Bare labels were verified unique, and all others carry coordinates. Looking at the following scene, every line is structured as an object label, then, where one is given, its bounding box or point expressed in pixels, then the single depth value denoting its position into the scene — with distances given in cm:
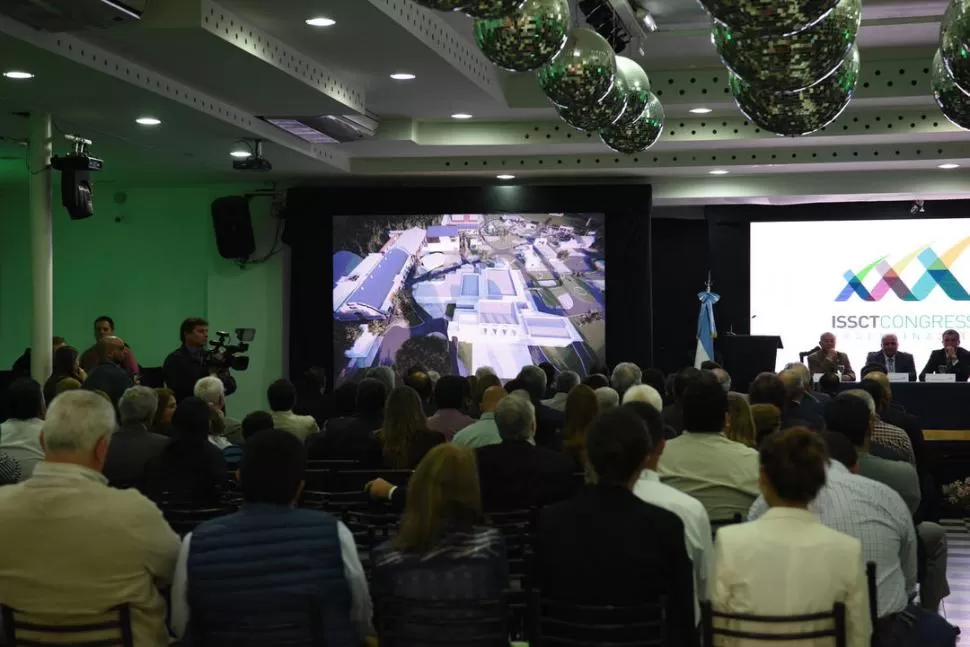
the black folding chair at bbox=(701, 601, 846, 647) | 325
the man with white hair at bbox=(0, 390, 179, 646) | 331
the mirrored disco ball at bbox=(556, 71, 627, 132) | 545
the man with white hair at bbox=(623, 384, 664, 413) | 570
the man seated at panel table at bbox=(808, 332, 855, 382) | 1347
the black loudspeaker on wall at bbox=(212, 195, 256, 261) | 1477
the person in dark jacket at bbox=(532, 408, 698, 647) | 343
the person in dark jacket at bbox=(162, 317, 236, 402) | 970
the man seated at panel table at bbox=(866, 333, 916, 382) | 1364
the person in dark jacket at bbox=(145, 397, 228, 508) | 559
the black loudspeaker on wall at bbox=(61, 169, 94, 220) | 962
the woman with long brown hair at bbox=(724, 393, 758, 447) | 579
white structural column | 936
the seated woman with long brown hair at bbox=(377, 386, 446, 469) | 619
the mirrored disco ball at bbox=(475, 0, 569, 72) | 444
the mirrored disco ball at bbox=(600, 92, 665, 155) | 636
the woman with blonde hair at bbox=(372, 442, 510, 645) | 338
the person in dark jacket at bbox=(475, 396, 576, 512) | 523
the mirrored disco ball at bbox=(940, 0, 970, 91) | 347
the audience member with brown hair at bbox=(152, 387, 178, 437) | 715
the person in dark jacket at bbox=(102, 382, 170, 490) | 610
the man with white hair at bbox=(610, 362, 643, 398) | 876
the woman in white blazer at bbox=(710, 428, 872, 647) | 328
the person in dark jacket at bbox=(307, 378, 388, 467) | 657
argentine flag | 1619
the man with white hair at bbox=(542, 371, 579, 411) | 912
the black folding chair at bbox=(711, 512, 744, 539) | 471
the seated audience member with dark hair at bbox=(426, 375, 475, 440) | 745
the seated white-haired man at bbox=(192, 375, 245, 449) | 763
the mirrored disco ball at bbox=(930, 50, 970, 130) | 436
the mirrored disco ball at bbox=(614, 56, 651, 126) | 587
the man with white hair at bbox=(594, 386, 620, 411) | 647
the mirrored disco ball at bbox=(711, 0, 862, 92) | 354
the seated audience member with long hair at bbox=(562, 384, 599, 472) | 591
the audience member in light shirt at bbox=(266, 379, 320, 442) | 752
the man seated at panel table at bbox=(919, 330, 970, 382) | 1351
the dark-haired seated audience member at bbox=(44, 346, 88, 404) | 846
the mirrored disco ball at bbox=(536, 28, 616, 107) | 518
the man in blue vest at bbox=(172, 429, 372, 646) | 332
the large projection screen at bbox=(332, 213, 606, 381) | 1438
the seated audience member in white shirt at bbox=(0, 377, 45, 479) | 606
